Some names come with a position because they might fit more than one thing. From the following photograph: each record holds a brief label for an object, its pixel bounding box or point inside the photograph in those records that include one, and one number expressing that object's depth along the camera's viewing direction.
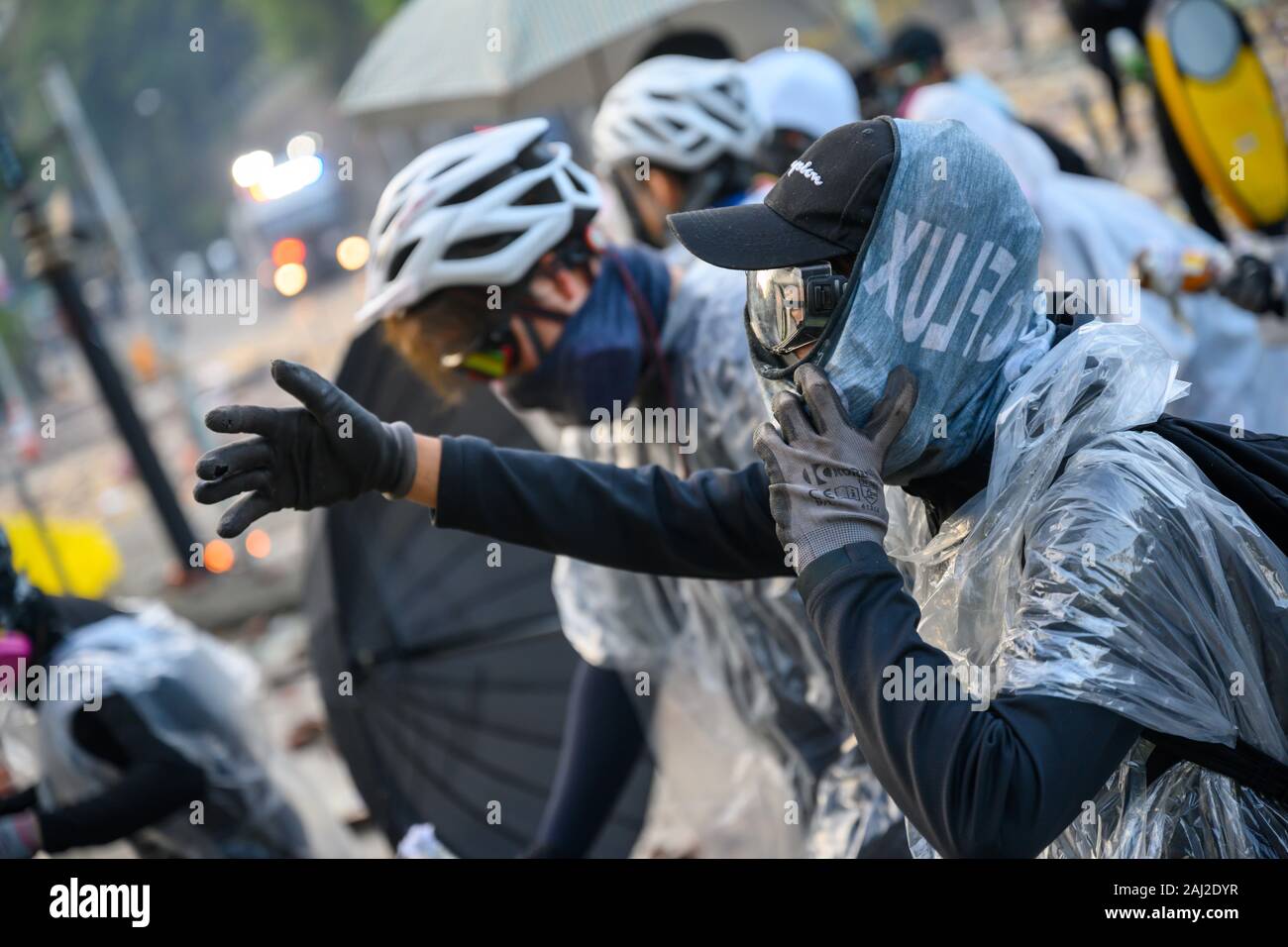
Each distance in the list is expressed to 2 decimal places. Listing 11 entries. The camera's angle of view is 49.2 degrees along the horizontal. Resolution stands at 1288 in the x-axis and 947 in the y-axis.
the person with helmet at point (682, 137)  3.74
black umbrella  3.55
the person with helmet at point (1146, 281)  4.11
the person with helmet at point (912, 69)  5.97
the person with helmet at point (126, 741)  3.20
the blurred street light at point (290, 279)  4.84
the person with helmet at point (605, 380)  2.89
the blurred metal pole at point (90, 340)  6.68
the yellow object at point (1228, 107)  4.59
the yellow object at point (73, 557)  6.81
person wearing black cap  1.59
